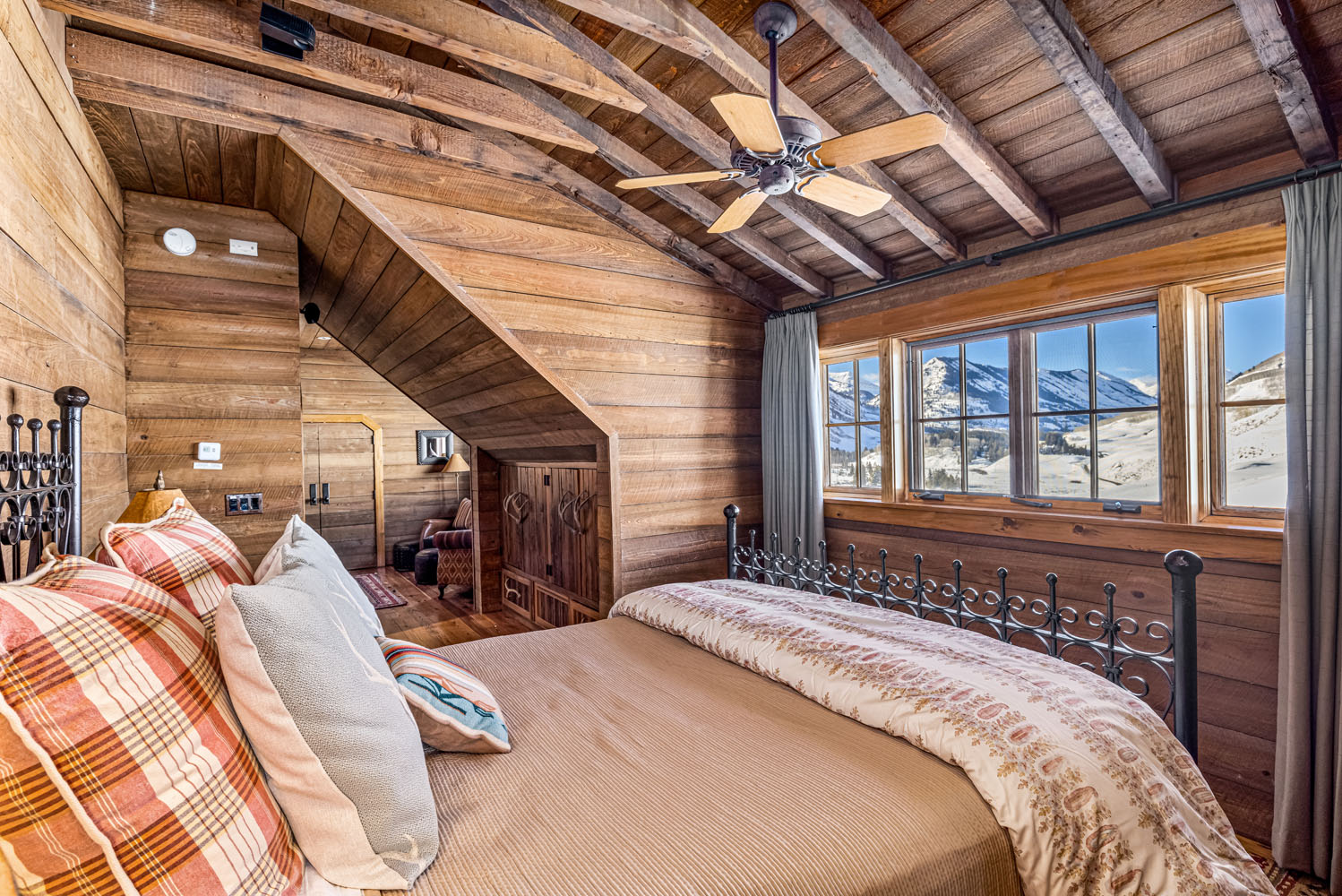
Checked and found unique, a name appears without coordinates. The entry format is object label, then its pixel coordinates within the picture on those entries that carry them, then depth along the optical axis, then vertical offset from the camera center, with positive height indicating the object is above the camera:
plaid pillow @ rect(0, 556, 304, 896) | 0.67 -0.34
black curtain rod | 2.02 +0.81
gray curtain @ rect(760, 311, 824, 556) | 3.55 +0.08
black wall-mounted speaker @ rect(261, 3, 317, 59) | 2.04 +1.31
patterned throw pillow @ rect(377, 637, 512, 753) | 1.25 -0.51
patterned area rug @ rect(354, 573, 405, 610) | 5.21 -1.21
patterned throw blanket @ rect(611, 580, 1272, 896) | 1.07 -0.55
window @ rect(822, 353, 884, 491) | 3.57 +0.12
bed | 0.98 -0.60
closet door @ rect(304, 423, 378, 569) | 6.48 -0.37
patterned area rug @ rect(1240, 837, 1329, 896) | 1.90 -1.30
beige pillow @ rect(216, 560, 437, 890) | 0.87 -0.40
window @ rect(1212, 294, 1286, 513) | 2.25 +0.13
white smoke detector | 2.81 +0.90
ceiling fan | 1.65 +0.81
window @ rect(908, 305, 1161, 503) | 2.59 +0.14
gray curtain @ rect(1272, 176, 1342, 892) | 1.91 -0.32
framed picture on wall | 6.98 +0.03
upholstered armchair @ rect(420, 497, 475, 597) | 5.42 -0.89
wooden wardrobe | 3.60 -0.58
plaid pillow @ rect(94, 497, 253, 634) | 1.14 -0.20
